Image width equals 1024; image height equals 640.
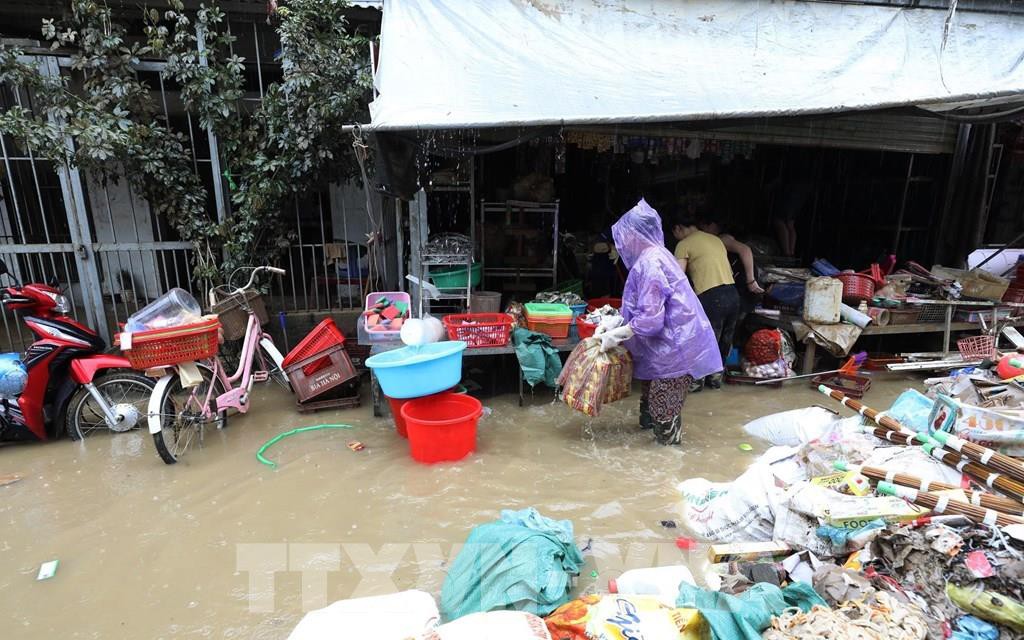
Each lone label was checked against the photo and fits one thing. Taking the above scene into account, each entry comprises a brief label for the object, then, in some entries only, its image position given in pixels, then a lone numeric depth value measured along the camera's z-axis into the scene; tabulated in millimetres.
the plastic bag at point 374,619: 2072
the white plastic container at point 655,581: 2510
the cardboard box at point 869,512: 2531
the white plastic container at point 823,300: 5555
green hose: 4047
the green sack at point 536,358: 4875
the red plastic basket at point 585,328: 5020
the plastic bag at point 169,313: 3928
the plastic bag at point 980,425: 2953
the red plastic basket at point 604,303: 5773
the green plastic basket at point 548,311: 5066
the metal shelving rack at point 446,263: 5391
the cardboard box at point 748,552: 2764
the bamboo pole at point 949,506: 2322
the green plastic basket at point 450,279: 5582
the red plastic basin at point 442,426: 3852
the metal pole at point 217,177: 5559
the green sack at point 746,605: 1956
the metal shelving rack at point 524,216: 6164
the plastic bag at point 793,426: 3980
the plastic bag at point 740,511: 3006
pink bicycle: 4055
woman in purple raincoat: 3979
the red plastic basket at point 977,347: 5508
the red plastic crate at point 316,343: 4754
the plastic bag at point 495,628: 1952
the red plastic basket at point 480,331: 4809
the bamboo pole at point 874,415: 3268
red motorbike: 4090
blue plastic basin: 3748
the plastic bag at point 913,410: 3562
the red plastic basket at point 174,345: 3830
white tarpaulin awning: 4020
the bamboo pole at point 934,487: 2449
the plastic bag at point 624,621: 2004
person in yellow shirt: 5219
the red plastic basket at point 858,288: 5805
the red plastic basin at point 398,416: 4285
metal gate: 5496
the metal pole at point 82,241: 5371
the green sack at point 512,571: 2422
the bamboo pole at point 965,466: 2580
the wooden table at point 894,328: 5805
